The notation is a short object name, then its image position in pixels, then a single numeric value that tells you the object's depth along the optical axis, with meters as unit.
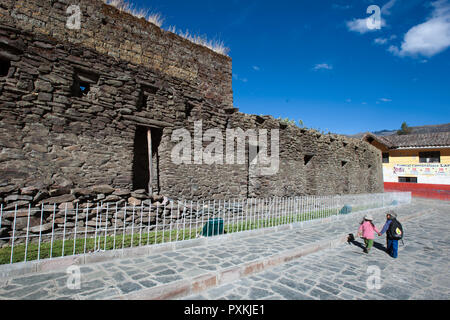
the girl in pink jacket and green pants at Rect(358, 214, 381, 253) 5.77
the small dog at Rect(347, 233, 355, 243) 6.82
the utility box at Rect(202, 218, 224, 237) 6.01
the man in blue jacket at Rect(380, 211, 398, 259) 5.43
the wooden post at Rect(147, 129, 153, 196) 8.10
